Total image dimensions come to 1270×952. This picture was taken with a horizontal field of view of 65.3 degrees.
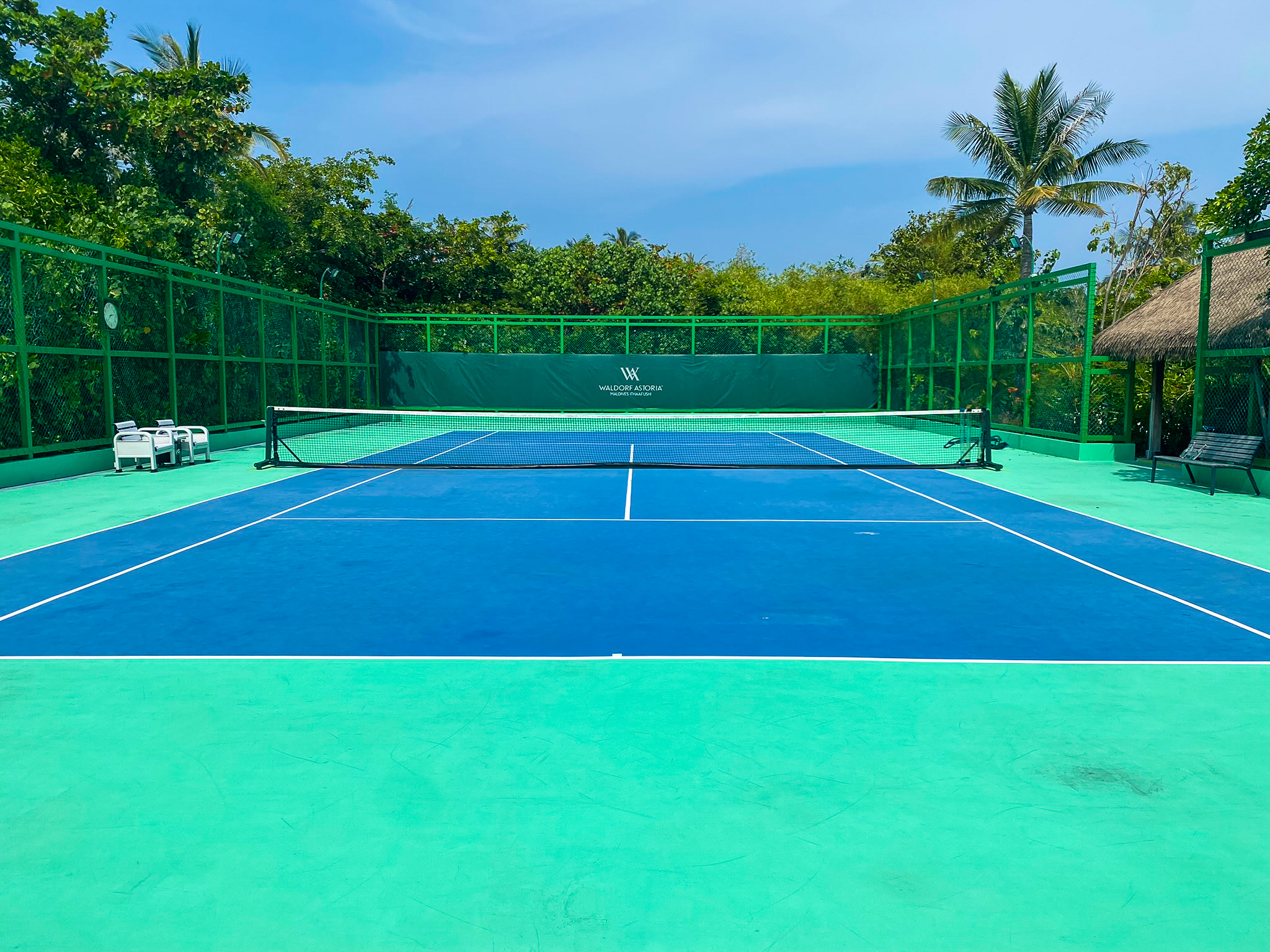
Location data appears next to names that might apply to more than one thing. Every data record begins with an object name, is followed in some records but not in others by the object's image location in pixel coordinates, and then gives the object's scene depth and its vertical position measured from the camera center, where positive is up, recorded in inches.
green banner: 1258.0 +24.4
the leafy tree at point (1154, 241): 1381.6 +230.8
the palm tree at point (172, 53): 1408.7 +496.6
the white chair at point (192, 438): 658.8 -26.8
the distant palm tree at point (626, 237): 2593.5 +433.9
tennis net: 714.2 -38.2
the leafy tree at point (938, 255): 1975.9 +309.1
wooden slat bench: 517.7 -27.4
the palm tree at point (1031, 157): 1266.0 +314.9
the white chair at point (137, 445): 613.9 -28.7
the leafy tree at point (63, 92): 1002.1 +318.3
